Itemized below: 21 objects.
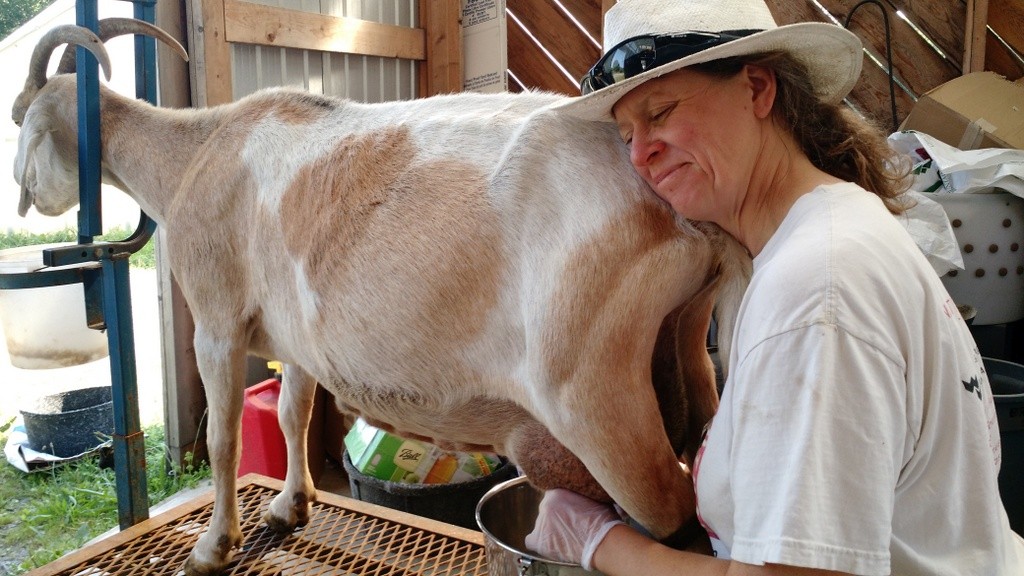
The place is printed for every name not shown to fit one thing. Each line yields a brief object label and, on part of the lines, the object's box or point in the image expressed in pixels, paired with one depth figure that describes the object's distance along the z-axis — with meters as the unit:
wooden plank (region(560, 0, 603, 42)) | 5.82
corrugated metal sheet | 4.15
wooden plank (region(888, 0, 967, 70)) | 5.11
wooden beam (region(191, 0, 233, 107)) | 3.80
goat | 1.64
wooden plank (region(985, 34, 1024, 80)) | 5.01
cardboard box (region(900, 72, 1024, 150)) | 4.35
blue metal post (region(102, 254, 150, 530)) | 2.69
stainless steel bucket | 2.26
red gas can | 3.92
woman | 1.05
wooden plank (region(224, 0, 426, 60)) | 3.93
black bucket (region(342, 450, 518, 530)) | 3.43
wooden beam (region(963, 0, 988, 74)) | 4.84
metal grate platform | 2.59
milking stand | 2.53
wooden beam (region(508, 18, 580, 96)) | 6.09
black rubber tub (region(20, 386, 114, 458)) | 4.17
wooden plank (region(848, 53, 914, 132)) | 5.34
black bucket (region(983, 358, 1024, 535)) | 2.71
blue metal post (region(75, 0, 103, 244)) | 2.52
